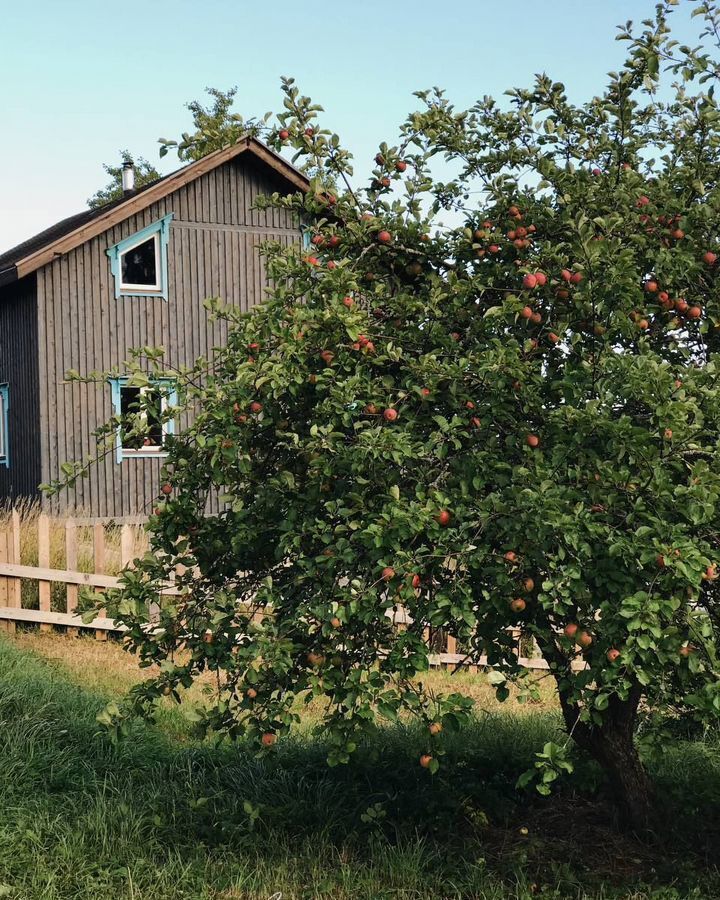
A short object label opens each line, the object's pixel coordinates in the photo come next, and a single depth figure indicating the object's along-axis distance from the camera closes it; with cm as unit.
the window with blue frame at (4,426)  2095
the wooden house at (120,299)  1908
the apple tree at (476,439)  417
